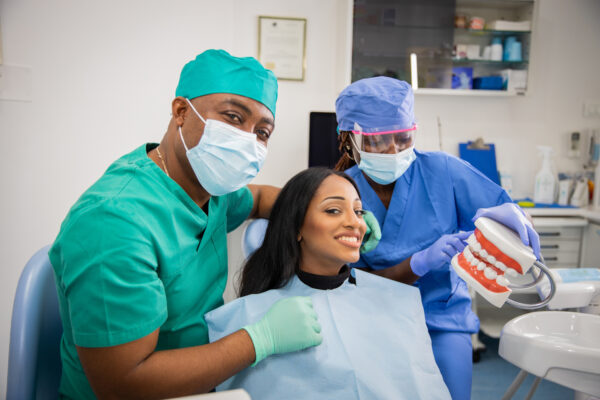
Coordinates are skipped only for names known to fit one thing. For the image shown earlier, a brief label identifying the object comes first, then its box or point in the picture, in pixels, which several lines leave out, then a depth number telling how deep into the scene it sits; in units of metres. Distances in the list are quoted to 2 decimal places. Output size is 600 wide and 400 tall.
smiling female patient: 1.08
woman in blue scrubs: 1.41
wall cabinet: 3.02
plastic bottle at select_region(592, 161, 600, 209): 3.01
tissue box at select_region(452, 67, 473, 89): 3.19
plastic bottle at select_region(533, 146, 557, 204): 3.21
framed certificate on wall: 3.06
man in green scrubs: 0.85
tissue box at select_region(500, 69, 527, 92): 3.15
